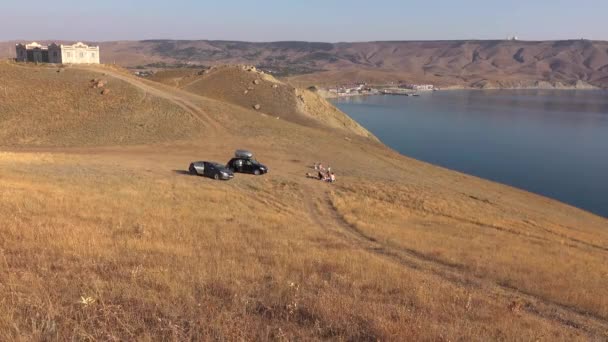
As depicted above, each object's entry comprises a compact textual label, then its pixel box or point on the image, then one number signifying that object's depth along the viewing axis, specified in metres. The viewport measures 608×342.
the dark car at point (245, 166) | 38.84
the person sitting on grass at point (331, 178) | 37.78
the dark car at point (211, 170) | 35.84
